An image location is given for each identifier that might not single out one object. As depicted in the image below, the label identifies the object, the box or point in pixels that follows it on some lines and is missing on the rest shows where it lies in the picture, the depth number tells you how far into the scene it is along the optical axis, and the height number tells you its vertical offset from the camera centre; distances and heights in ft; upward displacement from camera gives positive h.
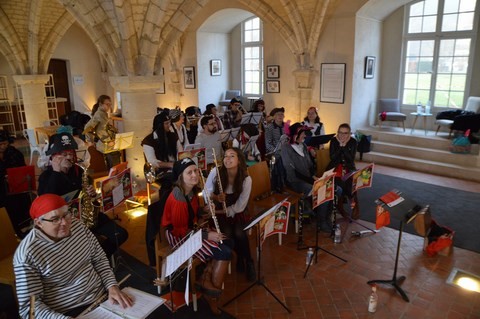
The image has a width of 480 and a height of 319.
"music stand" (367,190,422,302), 11.60 -4.06
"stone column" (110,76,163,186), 20.17 -1.36
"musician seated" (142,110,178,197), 17.70 -3.20
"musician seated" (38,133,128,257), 12.70 -3.38
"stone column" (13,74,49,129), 33.94 -1.28
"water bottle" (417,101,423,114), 31.03 -2.33
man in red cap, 7.72 -4.03
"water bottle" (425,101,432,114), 31.00 -2.20
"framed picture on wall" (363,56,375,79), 31.86 +1.27
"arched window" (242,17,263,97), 42.98 +3.14
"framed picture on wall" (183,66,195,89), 43.04 +0.77
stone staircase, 25.95 -5.58
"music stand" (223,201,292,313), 10.26 -6.88
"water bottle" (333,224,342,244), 16.12 -6.72
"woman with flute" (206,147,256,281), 13.30 -4.24
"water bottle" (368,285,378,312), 11.55 -6.86
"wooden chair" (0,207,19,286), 11.00 -4.81
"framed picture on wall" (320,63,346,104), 31.42 -0.04
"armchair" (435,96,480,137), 26.86 -2.93
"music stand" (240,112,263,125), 25.59 -2.42
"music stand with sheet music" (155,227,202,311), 11.60 -5.47
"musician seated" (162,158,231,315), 11.41 -4.66
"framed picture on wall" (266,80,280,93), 36.80 -0.33
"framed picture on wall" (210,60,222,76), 43.77 +1.92
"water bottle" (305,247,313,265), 14.06 -6.60
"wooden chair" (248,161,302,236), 15.70 -4.88
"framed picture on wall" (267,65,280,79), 36.32 +1.13
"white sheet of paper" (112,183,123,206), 13.14 -3.93
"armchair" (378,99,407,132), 32.91 -2.18
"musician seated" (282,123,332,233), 16.98 -4.17
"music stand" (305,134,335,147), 19.24 -3.00
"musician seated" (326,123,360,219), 18.21 -3.64
